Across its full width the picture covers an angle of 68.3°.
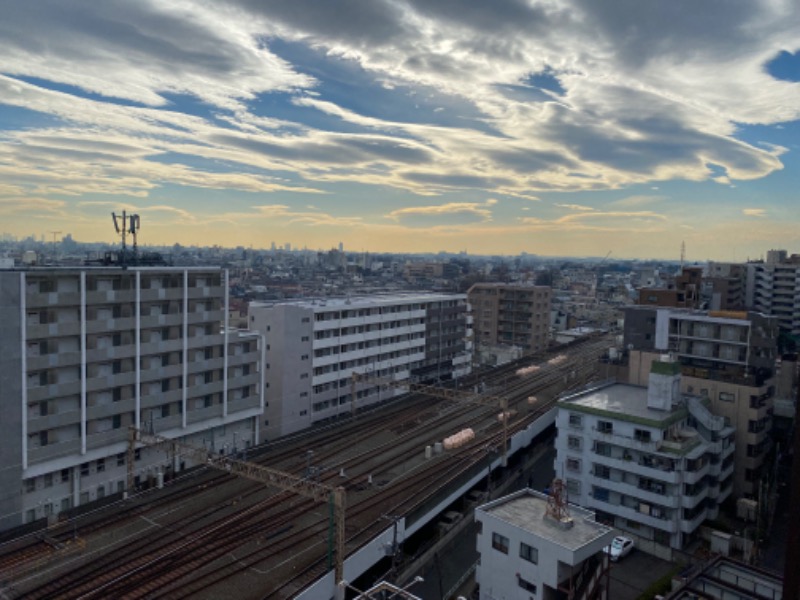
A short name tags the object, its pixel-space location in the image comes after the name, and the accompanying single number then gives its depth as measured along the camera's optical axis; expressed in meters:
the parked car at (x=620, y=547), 28.46
